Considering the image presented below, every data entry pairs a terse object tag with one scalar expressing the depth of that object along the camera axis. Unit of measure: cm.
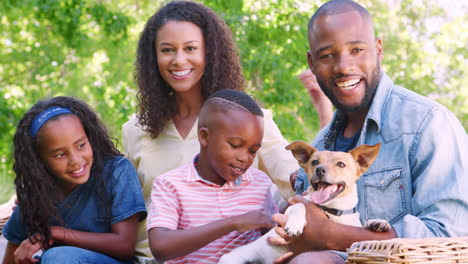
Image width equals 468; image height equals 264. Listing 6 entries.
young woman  390
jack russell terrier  284
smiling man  270
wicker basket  222
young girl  340
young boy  309
